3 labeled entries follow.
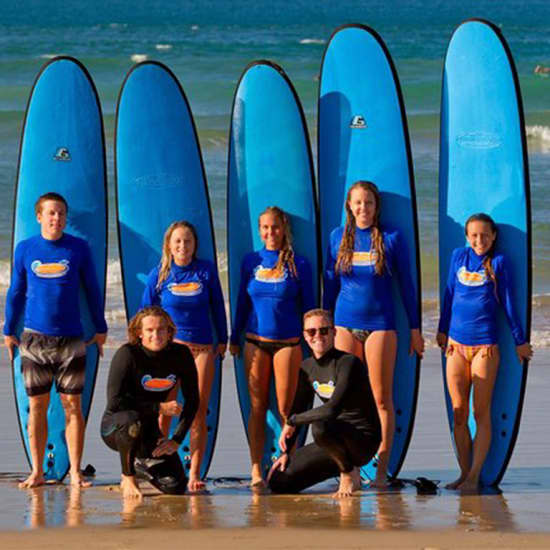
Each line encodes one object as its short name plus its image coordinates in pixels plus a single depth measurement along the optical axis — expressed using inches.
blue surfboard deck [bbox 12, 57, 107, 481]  514.3
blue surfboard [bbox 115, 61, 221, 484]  516.1
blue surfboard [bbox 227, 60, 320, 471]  511.2
